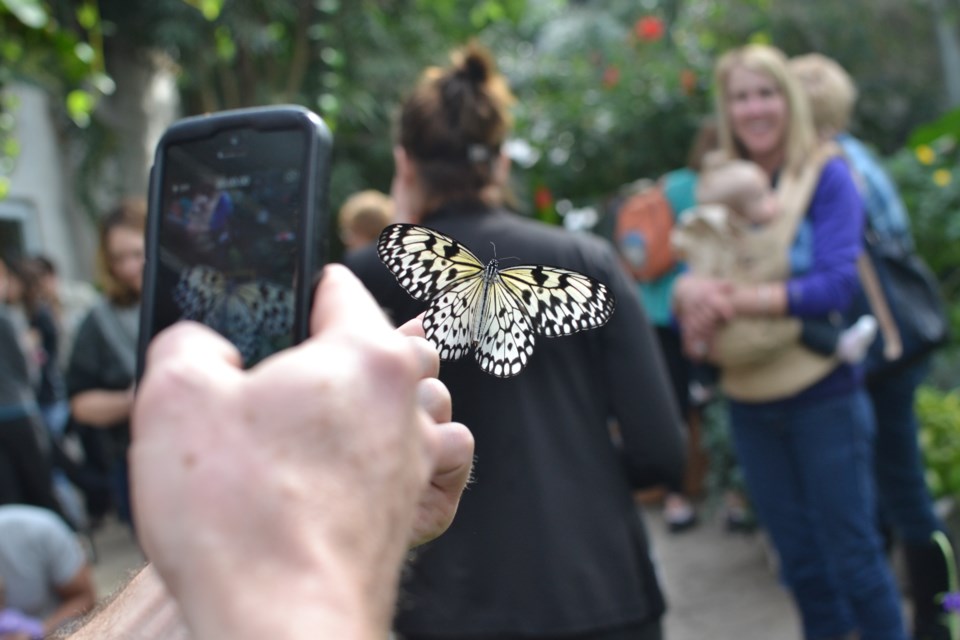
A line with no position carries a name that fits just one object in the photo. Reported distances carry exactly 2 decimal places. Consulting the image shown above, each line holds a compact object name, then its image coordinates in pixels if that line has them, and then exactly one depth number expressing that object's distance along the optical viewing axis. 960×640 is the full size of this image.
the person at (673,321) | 3.61
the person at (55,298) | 7.09
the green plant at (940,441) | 3.90
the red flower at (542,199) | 5.73
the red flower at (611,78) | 7.30
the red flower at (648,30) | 7.62
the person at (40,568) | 3.24
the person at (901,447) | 3.02
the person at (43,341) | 6.78
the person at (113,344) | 3.46
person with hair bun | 1.70
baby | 2.60
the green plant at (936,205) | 5.27
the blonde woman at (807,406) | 2.64
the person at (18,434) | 4.73
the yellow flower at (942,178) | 5.41
